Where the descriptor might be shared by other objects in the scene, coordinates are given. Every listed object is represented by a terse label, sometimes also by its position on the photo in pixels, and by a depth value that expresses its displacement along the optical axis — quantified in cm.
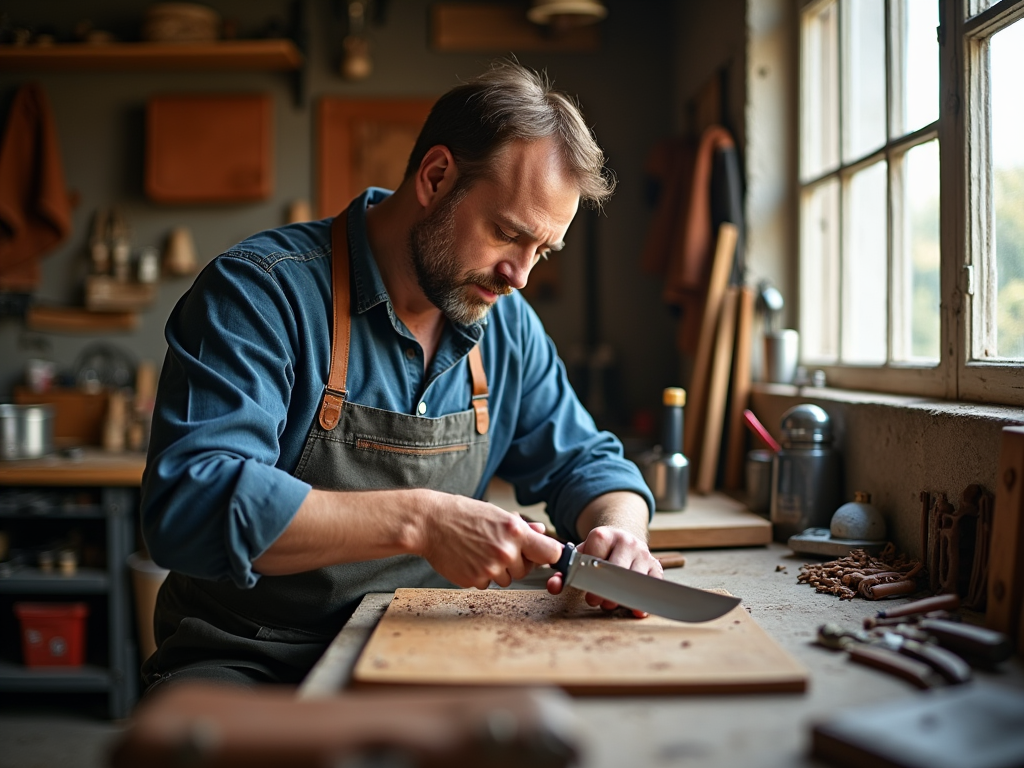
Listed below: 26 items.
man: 130
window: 169
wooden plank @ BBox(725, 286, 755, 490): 268
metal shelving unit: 331
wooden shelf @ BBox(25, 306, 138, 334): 404
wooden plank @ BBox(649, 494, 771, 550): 199
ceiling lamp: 352
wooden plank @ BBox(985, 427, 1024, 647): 122
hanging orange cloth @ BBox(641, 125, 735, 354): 296
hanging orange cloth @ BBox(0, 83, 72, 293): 393
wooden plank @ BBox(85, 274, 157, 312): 400
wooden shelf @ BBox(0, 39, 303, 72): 375
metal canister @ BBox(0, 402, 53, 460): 346
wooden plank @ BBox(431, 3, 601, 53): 398
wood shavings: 150
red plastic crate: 338
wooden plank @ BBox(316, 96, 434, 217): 402
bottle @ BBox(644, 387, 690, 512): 223
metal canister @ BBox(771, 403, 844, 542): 199
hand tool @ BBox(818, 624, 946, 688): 107
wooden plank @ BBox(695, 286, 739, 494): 264
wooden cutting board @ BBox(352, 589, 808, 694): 104
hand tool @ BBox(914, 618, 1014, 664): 112
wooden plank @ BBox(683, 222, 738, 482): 278
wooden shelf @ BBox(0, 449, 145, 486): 325
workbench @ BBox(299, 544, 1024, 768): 89
